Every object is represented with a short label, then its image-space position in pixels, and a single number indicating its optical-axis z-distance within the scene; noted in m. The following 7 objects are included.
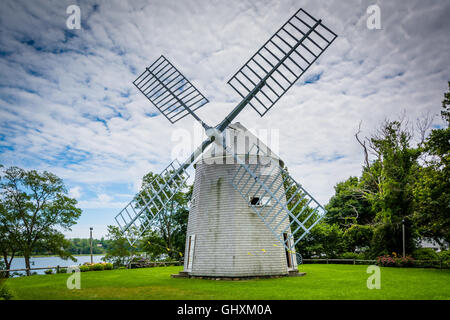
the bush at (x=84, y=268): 21.14
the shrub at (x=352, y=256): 24.45
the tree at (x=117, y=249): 31.81
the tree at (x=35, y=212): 24.48
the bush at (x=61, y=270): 20.29
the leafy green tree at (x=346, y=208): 30.49
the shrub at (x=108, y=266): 22.61
